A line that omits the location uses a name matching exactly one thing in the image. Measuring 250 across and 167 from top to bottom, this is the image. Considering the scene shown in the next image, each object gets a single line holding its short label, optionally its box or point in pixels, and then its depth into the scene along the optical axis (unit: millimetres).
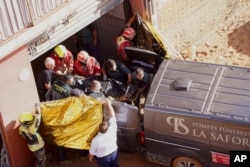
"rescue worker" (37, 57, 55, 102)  11672
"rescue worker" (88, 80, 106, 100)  11227
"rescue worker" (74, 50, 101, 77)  12117
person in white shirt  10141
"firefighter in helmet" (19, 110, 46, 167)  10852
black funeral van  9953
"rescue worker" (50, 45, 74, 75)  12117
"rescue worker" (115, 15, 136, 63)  12633
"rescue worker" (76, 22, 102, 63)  13508
